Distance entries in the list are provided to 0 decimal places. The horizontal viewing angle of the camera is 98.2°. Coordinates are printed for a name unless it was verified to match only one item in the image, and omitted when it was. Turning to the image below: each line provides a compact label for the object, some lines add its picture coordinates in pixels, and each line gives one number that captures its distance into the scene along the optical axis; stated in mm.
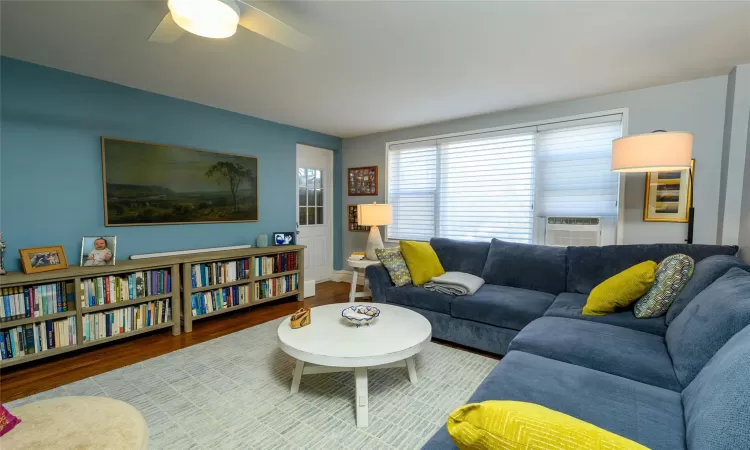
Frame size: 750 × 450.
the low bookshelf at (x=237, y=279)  3256
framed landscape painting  3039
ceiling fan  1466
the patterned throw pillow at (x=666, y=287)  2023
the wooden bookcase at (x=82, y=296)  2332
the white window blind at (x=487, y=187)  3711
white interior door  4832
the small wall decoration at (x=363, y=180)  4926
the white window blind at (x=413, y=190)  4445
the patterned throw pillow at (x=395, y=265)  3229
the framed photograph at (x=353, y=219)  5126
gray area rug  1701
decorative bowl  2184
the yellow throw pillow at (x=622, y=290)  2111
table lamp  3988
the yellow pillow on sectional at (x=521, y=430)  569
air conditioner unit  3309
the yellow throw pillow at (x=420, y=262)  3219
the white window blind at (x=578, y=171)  3225
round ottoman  977
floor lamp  2152
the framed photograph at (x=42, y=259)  2477
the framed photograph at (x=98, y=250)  2838
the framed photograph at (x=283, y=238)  4289
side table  3823
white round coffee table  1786
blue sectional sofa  976
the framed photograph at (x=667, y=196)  2895
